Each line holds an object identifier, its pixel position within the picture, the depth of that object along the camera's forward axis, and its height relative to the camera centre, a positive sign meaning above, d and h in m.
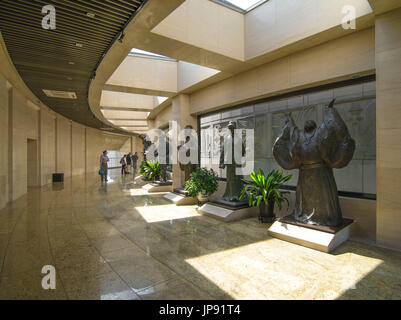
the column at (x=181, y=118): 8.02 +1.43
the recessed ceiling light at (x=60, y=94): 7.05 +2.07
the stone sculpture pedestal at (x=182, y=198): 6.64 -1.20
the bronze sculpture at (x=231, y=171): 5.55 -0.33
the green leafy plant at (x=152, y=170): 9.91 -0.51
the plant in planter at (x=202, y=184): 6.14 -0.72
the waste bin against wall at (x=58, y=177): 11.67 -0.93
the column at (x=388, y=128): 3.29 +0.42
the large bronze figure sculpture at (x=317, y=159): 3.61 -0.04
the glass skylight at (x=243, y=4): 5.30 +3.61
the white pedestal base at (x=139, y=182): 11.01 -1.22
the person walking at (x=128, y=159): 17.95 -0.06
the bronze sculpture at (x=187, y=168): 7.30 -0.32
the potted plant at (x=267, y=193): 4.71 -0.75
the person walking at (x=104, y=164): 11.21 -0.28
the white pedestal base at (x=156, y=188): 8.78 -1.18
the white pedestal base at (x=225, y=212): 4.94 -1.24
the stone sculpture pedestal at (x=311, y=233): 3.35 -1.21
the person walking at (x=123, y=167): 16.16 -0.63
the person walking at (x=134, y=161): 15.99 -0.19
